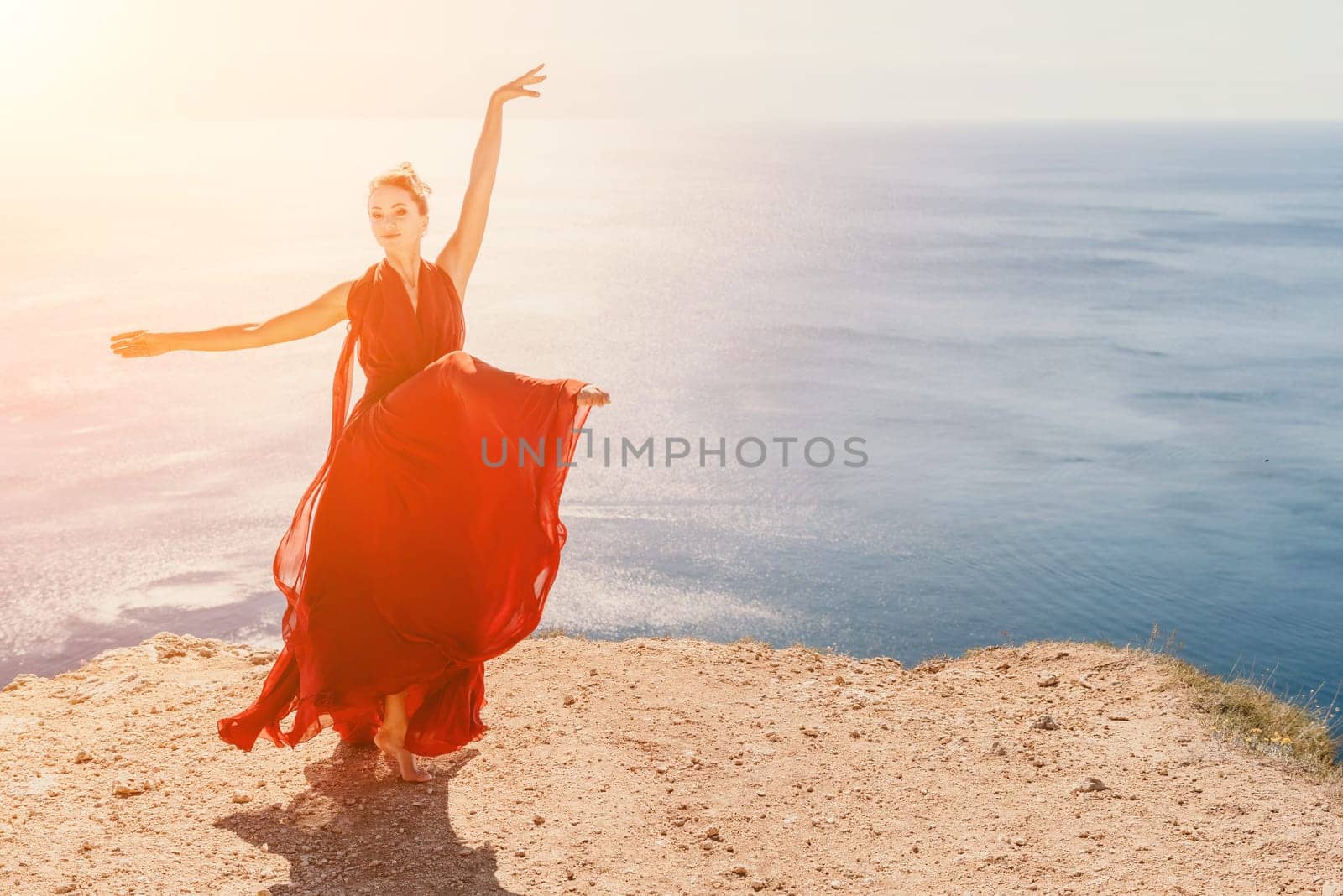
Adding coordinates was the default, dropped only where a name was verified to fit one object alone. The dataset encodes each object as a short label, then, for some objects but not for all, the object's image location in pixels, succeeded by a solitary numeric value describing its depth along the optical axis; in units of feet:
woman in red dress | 18.17
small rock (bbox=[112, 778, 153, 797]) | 19.31
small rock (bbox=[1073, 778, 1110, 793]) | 20.94
